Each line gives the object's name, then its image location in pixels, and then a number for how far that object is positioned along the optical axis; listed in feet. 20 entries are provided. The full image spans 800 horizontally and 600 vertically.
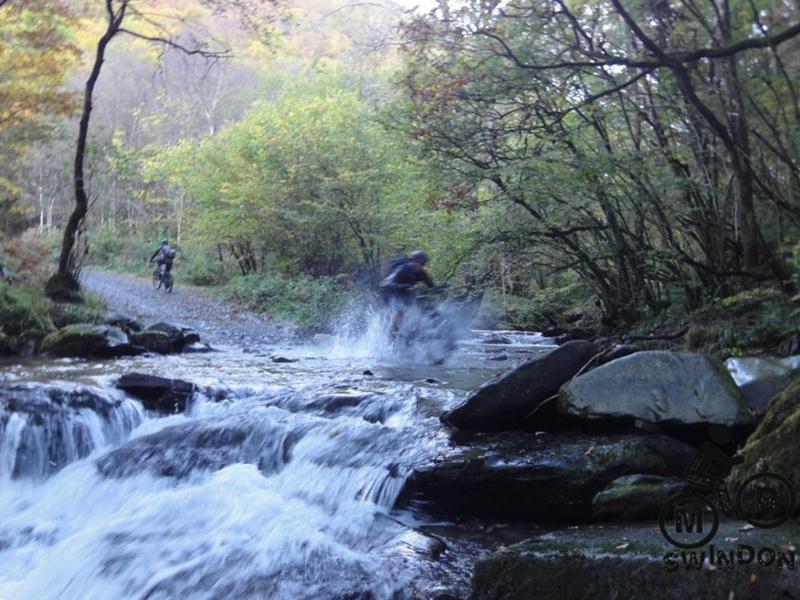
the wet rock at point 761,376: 18.10
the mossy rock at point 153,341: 39.93
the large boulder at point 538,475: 15.71
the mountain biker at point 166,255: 73.61
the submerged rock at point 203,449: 20.63
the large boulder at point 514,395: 19.86
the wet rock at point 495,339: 53.78
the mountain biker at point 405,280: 38.37
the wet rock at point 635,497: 13.38
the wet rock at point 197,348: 41.54
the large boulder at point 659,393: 17.07
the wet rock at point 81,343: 35.55
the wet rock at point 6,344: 35.38
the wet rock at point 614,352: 21.65
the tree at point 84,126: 44.55
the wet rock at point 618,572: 9.14
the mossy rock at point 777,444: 11.59
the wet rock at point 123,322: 43.32
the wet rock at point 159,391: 25.58
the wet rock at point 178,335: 41.55
